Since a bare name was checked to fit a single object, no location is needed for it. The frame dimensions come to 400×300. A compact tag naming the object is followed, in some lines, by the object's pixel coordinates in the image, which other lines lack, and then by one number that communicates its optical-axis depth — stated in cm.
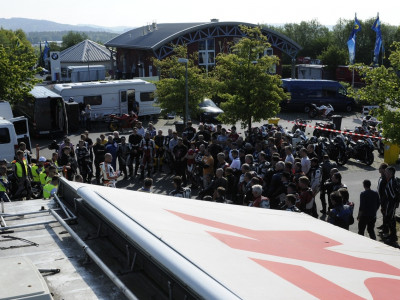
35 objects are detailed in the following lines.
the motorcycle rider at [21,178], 1387
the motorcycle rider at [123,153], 1752
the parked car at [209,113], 3081
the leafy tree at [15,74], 2156
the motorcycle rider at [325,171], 1384
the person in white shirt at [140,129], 1990
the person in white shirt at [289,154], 1442
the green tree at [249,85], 2119
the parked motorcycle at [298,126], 2440
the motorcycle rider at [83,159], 1630
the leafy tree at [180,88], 2428
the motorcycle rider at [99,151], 1686
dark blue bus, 3572
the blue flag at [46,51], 7246
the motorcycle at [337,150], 1984
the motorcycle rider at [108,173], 1380
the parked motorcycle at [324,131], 2257
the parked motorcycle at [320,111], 3409
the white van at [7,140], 1843
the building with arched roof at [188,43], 4784
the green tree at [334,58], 5122
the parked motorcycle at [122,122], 2842
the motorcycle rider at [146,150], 1752
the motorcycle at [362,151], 1988
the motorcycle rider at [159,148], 1860
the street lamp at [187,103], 2247
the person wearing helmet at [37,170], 1416
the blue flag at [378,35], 3415
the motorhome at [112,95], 2975
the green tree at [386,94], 1241
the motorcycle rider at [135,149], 1773
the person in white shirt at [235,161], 1437
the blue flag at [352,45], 3647
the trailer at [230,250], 342
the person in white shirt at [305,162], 1412
